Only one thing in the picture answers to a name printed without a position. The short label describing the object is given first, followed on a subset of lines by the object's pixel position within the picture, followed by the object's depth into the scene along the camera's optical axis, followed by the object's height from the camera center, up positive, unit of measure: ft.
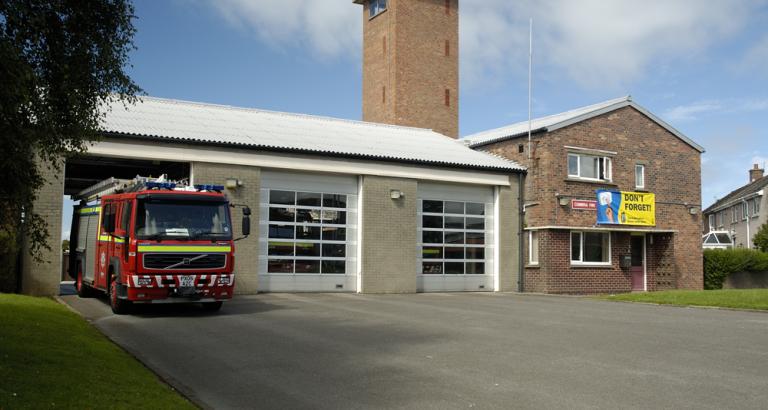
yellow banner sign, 89.86 +6.32
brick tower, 132.77 +35.68
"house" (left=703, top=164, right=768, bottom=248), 183.94 +13.37
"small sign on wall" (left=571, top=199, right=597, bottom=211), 88.28 +6.52
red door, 94.17 -0.46
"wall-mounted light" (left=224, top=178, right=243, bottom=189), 68.90 +6.76
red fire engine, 47.03 +0.67
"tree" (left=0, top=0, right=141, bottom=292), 26.73 +7.32
